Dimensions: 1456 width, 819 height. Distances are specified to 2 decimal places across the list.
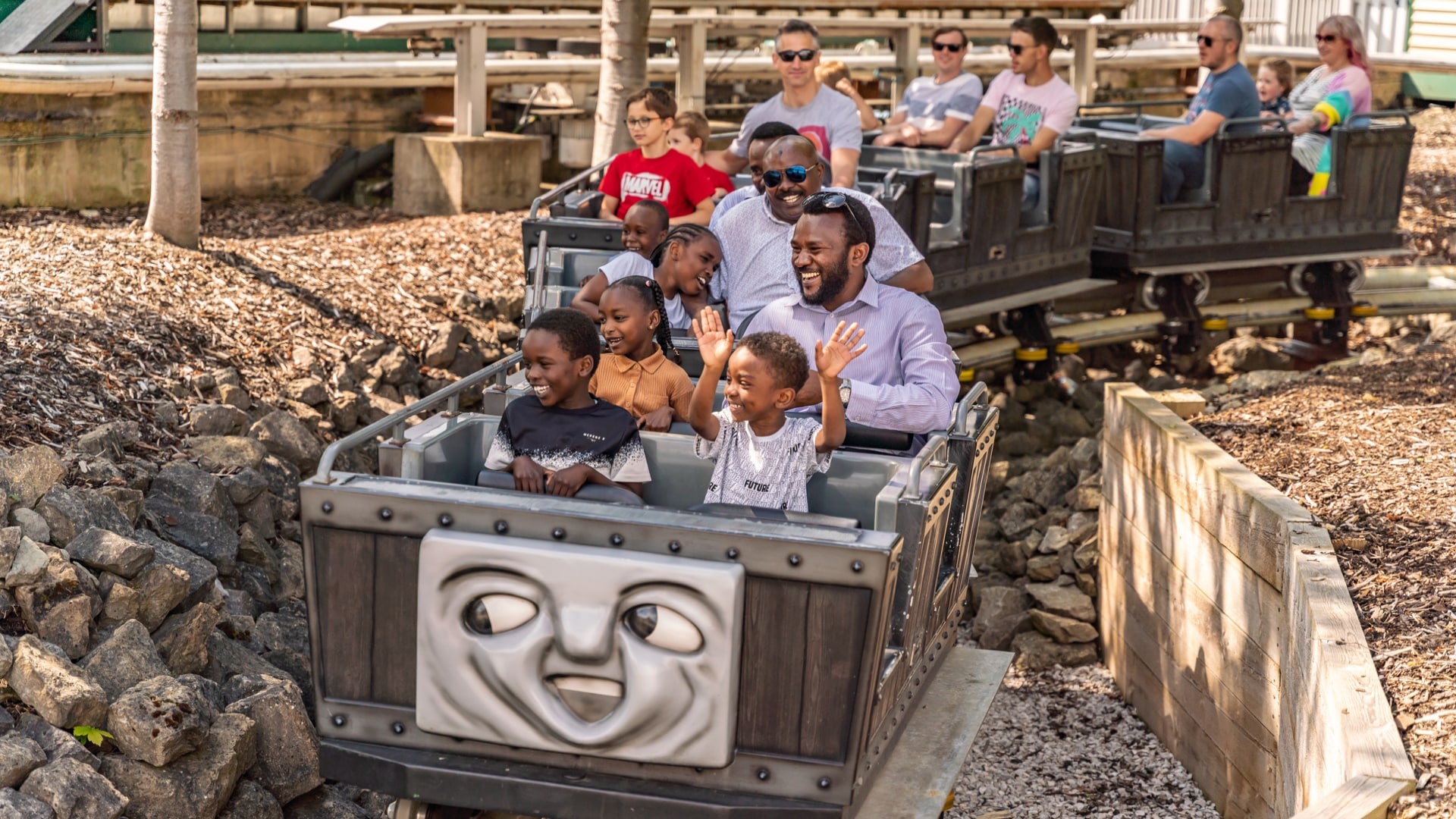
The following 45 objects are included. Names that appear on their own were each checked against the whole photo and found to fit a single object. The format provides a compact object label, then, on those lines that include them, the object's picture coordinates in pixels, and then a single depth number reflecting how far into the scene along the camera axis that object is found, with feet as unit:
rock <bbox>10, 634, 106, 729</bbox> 15.34
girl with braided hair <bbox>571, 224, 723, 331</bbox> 20.18
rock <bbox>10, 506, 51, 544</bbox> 17.12
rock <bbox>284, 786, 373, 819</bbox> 17.04
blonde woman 35.86
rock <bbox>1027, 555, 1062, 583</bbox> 26.50
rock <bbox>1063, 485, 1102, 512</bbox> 26.99
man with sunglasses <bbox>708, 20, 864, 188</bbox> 27.91
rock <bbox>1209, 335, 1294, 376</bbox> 38.86
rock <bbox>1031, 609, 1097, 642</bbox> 25.44
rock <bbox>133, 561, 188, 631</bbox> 17.38
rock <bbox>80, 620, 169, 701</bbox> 16.11
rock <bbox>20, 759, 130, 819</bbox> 14.48
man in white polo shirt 20.51
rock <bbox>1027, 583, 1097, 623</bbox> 25.57
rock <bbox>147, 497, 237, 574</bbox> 19.58
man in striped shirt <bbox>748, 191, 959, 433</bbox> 16.30
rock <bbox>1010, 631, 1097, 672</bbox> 25.09
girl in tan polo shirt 16.58
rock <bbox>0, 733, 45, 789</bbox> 14.55
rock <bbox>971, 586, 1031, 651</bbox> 25.35
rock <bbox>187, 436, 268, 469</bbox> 21.59
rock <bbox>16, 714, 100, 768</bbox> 15.07
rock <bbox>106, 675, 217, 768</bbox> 15.37
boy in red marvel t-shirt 24.36
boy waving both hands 14.55
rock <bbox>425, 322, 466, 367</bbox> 28.53
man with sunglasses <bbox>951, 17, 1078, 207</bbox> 32.65
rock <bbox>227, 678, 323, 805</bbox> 16.72
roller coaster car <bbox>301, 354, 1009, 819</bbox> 12.35
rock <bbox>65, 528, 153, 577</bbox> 17.22
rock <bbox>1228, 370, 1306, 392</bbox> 29.43
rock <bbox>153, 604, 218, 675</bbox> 17.28
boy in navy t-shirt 14.90
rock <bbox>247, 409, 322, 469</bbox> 23.00
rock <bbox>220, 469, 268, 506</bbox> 21.07
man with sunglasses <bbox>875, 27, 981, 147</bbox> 33.71
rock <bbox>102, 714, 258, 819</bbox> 15.35
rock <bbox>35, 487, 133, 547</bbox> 17.46
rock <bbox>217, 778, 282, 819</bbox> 16.24
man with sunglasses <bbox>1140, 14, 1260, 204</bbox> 33.55
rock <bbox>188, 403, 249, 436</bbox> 22.35
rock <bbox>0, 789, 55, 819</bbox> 14.17
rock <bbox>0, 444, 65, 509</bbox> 17.72
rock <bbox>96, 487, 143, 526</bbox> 18.52
